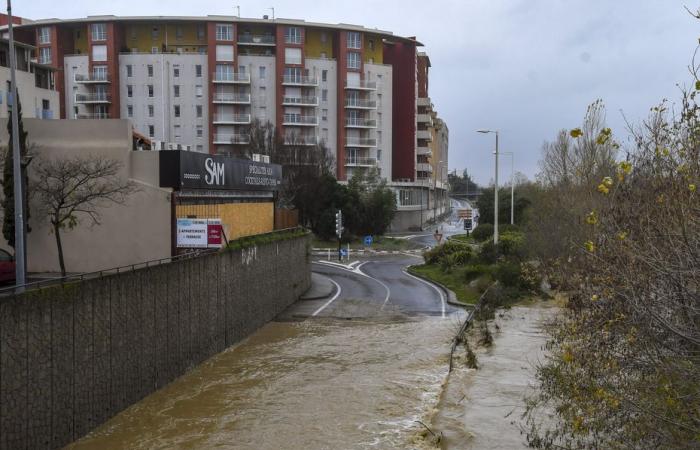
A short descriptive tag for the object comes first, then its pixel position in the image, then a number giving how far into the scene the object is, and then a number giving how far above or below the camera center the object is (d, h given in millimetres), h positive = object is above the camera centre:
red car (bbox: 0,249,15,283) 19591 -2217
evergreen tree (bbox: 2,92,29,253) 20684 +16
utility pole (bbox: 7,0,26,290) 14328 -350
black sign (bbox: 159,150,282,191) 21172 +791
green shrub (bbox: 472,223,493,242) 57281 -3251
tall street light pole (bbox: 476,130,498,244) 38219 -56
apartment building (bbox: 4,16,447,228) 71188 +12446
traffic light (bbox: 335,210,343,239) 47406 -2109
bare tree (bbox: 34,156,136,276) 20109 +232
